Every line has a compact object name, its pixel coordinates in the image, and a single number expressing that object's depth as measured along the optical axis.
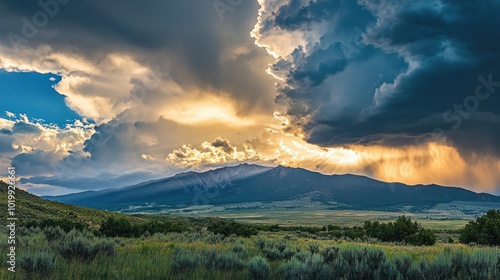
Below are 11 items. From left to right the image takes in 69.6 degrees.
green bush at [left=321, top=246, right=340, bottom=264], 11.46
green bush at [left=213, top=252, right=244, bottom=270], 10.93
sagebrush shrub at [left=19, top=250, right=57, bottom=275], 8.80
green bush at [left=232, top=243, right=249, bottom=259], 13.29
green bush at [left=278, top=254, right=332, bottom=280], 8.38
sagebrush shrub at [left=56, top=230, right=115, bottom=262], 11.13
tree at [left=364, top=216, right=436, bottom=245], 36.50
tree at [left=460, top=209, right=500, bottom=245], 33.78
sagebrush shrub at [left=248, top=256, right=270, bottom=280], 9.74
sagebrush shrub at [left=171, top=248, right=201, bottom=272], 10.30
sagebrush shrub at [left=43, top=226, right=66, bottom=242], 17.22
